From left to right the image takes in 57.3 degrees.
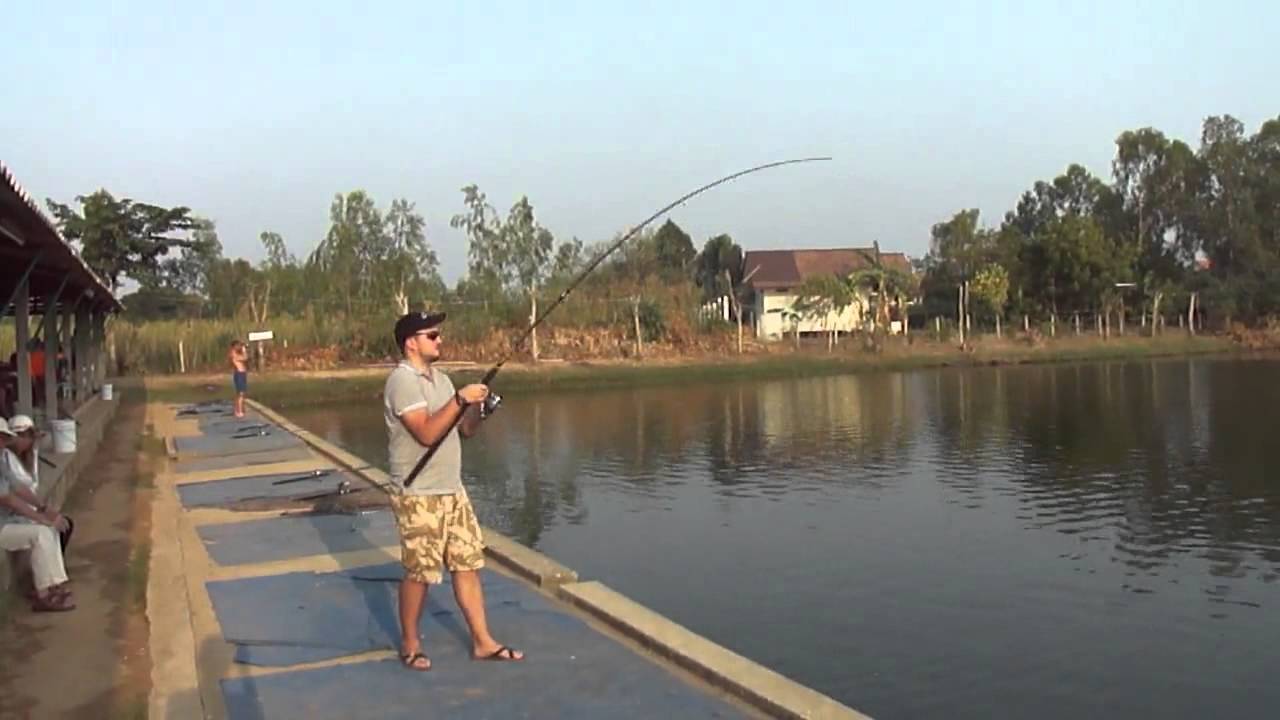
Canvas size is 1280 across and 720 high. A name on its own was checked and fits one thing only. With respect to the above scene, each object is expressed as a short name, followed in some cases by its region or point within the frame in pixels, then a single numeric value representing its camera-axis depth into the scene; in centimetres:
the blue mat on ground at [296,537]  795
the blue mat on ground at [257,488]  1060
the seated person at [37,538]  620
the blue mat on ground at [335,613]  554
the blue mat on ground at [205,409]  2114
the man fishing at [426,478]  490
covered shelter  739
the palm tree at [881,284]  4409
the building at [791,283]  4786
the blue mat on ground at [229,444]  1452
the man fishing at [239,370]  1917
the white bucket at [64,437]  1094
